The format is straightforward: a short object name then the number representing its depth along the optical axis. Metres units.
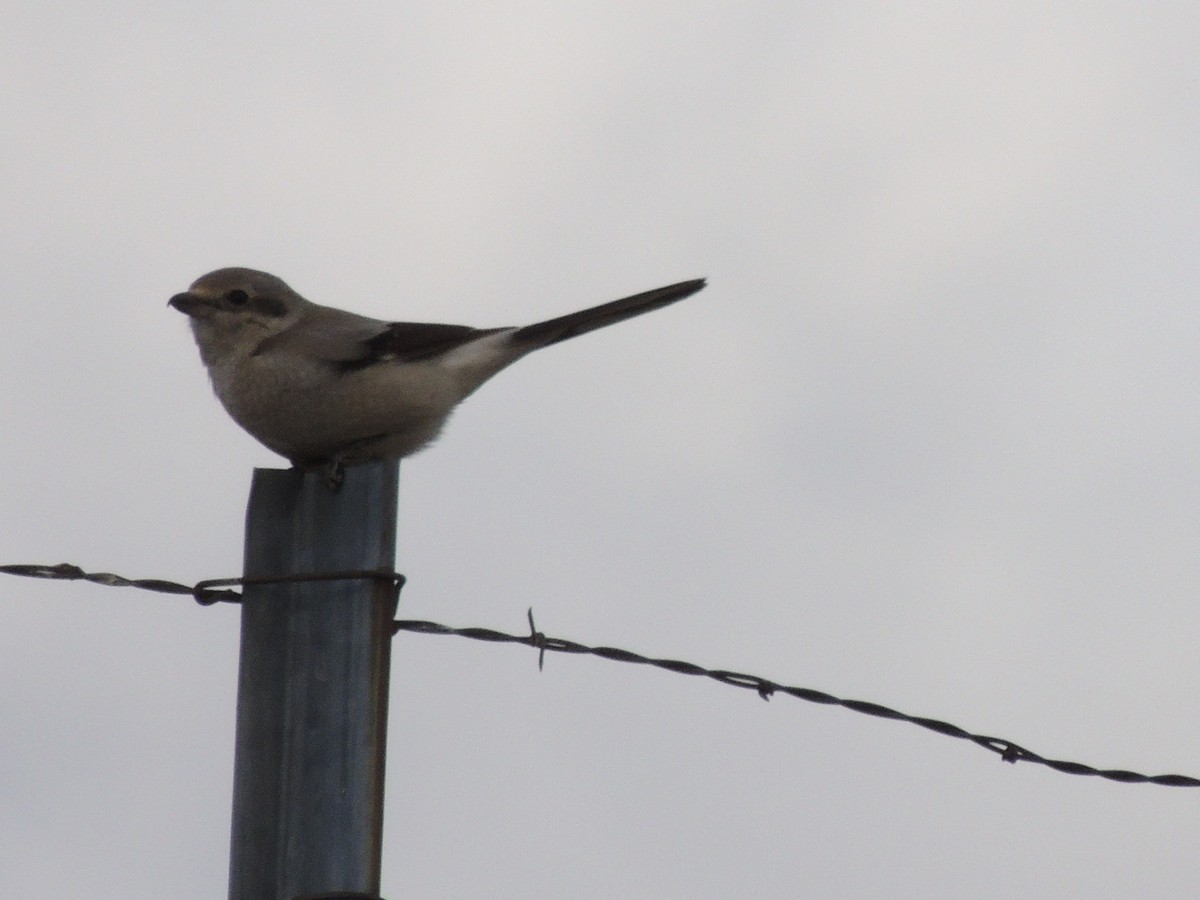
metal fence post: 6.70
